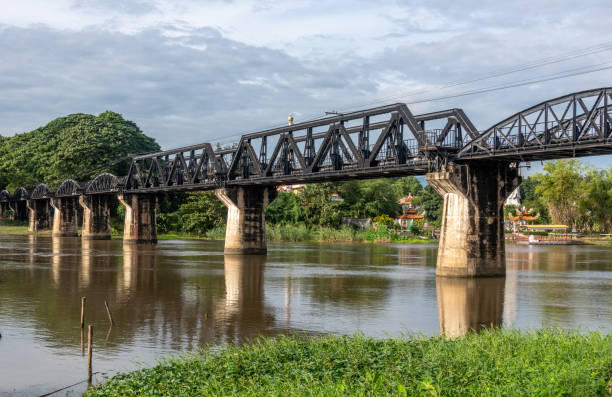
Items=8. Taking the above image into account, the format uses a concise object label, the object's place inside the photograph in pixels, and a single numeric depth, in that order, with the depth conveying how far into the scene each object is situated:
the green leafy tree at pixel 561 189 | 140.88
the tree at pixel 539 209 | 181.94
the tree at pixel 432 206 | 169.25
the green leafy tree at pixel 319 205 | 131.62
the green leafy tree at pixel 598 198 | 142.00
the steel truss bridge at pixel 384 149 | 40.84
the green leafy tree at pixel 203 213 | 135.50
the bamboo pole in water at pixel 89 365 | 17.97
